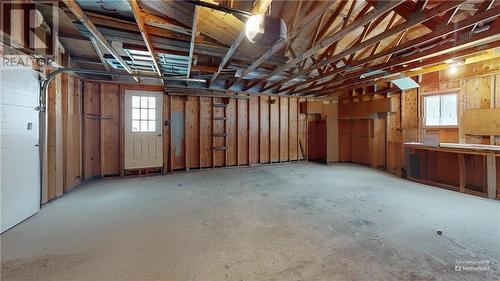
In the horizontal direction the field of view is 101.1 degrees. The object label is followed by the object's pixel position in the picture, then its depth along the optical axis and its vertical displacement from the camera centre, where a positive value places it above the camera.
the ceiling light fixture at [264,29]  2.17 +1.23
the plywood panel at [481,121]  3.89 +0.37
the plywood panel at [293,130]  7.16 +0.39
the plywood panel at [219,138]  6.06 +0.10
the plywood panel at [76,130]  4.08 +0.25
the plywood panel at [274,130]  6.84 +0.38
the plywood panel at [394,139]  5.46 +0.05
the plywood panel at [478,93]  4.02 +0.96
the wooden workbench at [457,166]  3.56 -0.53
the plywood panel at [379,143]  6.06 -0.07
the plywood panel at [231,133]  6.23 +0.26
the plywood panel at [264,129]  6.69 +0.40
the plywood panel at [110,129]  4.92 +0.32
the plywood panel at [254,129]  6.53 +0.38
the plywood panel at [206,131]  5.90 +0.30
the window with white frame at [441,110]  4.60 +0.71
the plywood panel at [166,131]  5.46 +0.29
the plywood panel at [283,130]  7.00 +0.38
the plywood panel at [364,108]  5.73 +1.01
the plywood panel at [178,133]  5.59 +0.24
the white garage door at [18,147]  2.36 -0.05
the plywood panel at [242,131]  6.37 +0.32
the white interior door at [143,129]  5.11 +0.33
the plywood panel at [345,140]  7.24 +0.03
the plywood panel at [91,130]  4.72 +0.28
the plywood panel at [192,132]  5.74 +0.27
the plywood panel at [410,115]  5.21 +0.67
